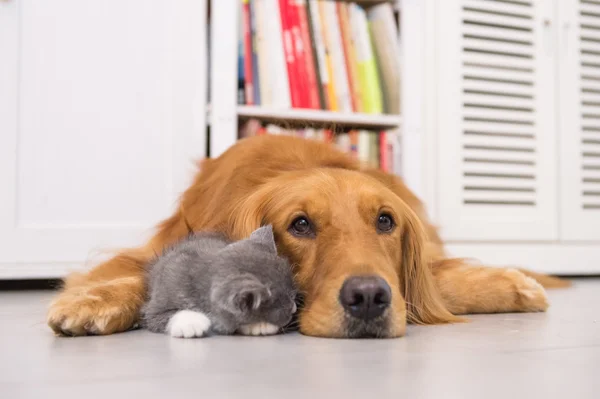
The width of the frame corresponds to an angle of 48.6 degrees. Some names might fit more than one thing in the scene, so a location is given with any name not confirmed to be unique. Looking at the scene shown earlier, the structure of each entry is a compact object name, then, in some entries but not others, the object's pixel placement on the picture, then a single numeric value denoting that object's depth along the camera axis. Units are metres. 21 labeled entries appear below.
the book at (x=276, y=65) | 2.91
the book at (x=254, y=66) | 2.91
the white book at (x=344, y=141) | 3.04
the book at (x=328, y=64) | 3.00
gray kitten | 1.29
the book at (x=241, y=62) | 2.89
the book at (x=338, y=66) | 3.03
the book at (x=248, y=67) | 2.88
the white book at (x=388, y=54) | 3.13
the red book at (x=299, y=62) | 2.95
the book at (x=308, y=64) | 2.96
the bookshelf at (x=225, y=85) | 2.81
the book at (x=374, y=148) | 3.08
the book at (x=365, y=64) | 3.09
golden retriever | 1.37
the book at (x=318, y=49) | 2.99
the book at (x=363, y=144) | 3.05
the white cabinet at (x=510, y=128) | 3.18
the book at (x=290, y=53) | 2.92
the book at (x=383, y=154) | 3.09
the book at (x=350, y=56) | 3.06
